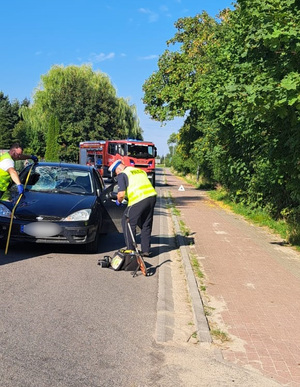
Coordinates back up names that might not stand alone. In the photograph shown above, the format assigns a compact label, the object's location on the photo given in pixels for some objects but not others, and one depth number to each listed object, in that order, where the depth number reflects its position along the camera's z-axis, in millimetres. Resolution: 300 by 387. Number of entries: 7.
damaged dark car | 7672
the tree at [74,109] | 54125
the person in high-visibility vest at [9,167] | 7826
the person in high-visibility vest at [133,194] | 7336
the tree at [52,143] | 49000
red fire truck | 33469
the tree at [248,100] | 7301
